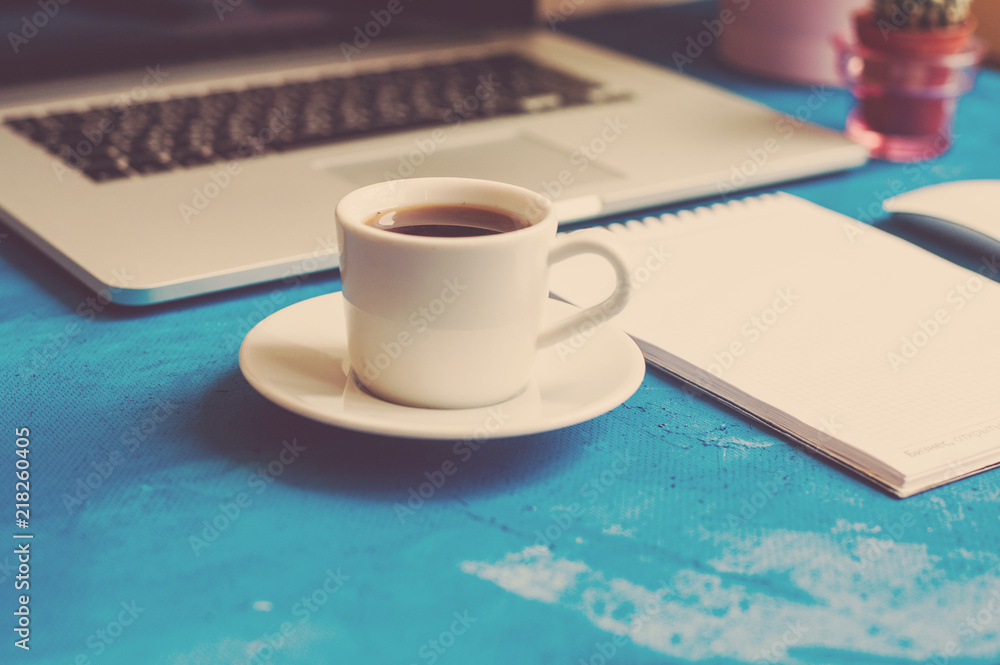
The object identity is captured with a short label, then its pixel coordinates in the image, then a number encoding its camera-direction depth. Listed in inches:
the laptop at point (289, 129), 28.1
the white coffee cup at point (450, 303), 23.6
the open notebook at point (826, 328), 24.5
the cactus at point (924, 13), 32.4
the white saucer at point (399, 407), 23.5
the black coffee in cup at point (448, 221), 24.6
